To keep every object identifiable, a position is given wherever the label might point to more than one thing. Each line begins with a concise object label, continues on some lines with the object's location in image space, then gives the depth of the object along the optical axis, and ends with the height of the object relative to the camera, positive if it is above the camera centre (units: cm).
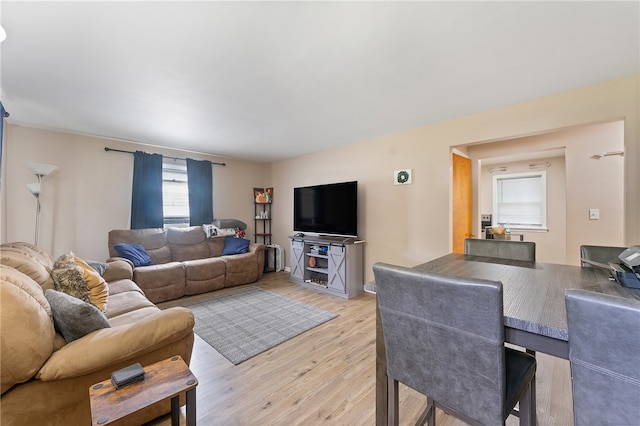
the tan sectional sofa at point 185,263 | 351 -77
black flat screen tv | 390 +10
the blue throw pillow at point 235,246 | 458 -58
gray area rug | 242 -124
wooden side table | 93 -72
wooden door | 338 +19
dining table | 87 -35
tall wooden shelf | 569 -17
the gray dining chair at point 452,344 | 86 -49
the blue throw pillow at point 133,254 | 351 -56
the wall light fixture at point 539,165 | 475 +95
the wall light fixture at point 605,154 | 274 +68
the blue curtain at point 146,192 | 407 +37
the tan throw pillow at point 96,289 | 199 -60
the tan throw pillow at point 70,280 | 188 -50
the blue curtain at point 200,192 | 468 +43
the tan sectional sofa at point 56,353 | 110 -70
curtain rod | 386 +100
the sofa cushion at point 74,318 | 135 -57
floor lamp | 309 +53
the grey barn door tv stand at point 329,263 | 375 -80
